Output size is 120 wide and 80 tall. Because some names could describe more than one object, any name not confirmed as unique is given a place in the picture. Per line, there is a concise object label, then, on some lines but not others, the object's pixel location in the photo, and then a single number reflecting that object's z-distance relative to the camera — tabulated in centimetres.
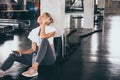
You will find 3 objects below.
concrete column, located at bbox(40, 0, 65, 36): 604
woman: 445
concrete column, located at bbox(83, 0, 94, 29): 1173
